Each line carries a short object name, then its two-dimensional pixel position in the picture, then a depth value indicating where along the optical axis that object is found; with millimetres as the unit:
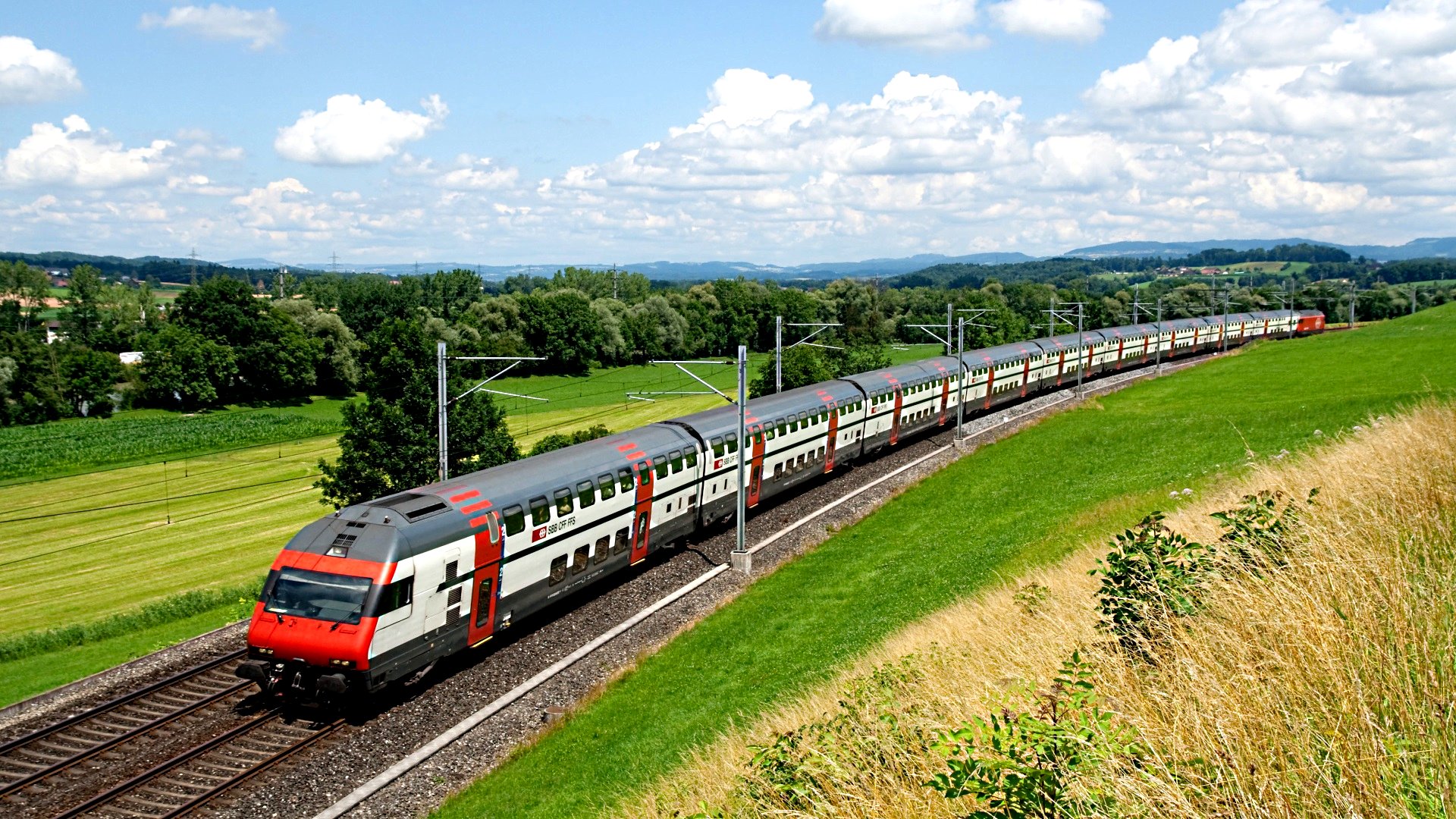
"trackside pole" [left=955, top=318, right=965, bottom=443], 51406
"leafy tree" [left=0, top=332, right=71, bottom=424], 90875
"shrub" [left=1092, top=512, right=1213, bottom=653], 11758
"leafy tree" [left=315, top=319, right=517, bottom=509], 43188
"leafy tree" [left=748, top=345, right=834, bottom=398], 69812
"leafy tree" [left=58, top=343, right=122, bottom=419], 95938
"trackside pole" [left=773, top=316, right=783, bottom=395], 46669
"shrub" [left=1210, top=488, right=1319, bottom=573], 12055
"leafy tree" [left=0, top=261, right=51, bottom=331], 157625
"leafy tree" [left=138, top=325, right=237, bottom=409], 99000
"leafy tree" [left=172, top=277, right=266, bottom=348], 110312
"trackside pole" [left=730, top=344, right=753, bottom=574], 31828
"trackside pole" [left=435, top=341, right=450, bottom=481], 31916
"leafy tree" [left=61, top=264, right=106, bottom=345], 136500
